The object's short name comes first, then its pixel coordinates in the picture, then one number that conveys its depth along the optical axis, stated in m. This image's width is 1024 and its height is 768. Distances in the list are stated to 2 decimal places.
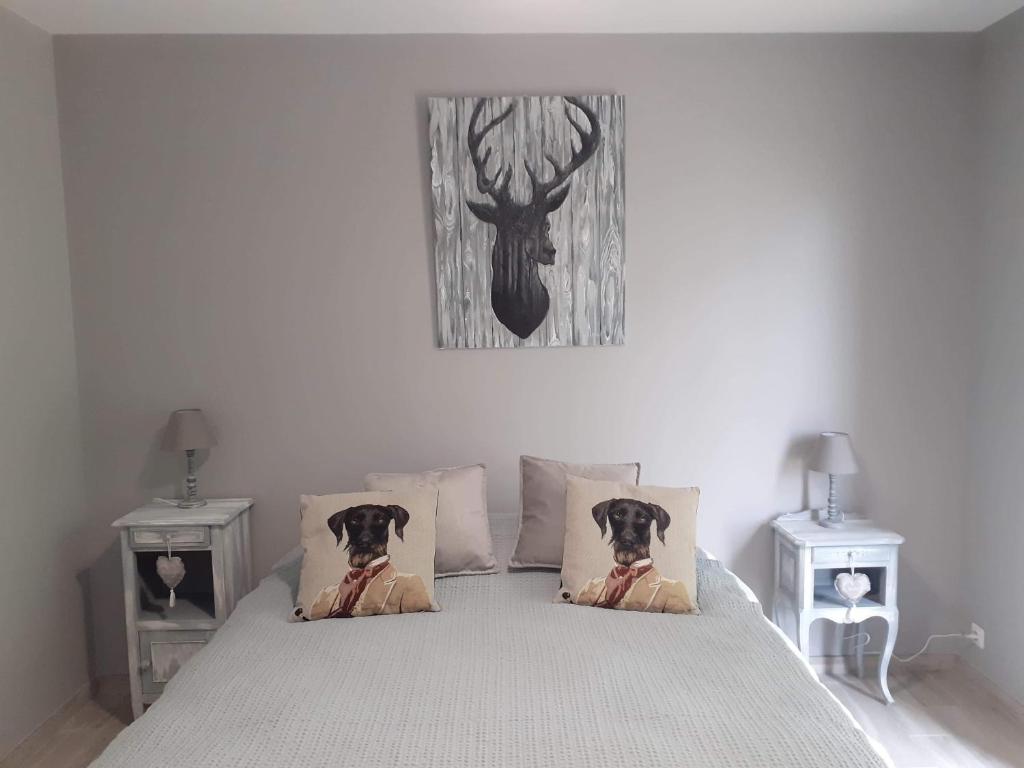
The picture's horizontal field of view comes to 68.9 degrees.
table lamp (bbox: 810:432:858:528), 3.00
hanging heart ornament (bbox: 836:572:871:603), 2.95
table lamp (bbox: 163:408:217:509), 2.95
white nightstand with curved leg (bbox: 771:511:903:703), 2.94
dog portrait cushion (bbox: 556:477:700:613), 2.40
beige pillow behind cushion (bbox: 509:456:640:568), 2.70
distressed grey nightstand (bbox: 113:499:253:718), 2.90
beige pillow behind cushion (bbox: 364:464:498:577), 2.67
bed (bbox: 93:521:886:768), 1.64
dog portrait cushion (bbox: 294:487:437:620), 2.39
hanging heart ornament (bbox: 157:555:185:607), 2.93
